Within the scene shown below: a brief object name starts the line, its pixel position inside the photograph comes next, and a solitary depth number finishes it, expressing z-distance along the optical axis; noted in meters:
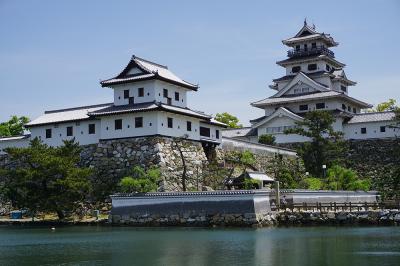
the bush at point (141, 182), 40.09
